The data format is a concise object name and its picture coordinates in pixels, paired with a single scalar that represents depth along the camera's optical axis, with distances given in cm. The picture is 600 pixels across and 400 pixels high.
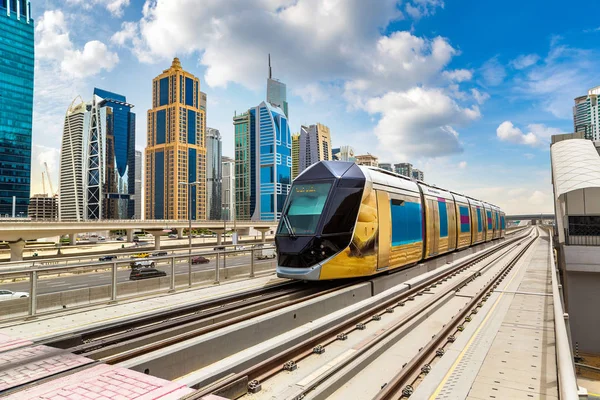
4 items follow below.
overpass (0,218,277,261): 4344
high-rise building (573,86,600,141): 17162
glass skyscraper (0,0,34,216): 12425
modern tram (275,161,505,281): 1081
